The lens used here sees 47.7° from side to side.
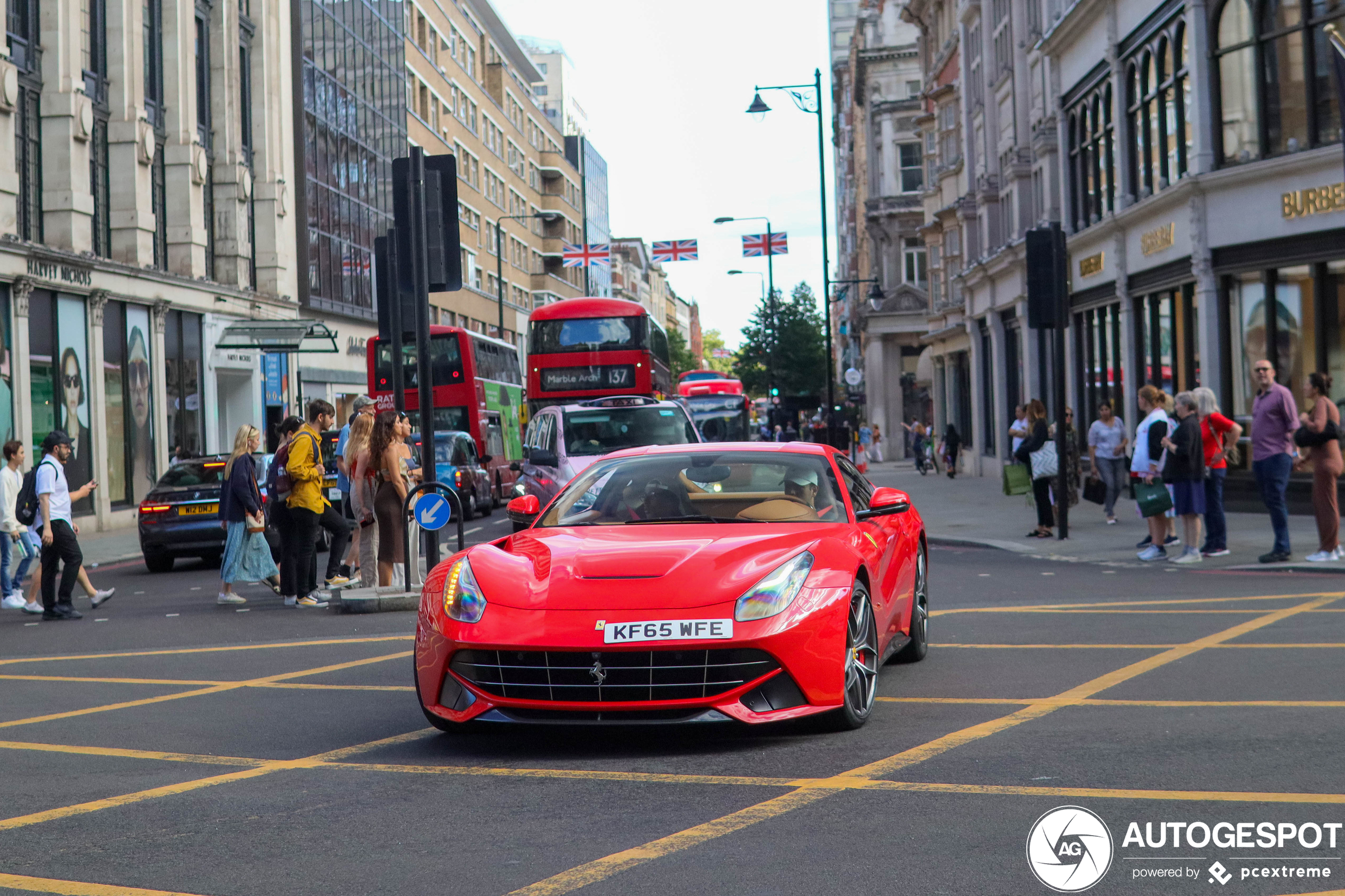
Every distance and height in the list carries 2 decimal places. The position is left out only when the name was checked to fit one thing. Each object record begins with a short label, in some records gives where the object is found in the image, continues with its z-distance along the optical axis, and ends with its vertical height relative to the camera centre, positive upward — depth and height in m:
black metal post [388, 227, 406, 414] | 14.91 +1.12
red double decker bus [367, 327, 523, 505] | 32.78 +1.48
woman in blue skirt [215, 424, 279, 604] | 14.12 -0.57
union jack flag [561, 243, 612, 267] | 65.75 +8.43
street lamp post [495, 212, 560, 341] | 63.12 +8.83
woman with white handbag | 18.91 -0.41
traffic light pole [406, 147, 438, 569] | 12.59 +1.40
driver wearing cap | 7.53 -0.22
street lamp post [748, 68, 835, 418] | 37.19 +7.30
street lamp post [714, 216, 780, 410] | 55.21 +5.93
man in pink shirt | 14.13 -0.21
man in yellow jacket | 13.52 -0.35
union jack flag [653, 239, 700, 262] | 58.28 +7.48
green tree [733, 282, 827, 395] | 76.00 +4.59
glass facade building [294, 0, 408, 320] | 48.59 +11.14
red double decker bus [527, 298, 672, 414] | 32.56 +1.98
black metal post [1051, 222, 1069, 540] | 17.59 +0.81
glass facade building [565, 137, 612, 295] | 105.25 +18.29
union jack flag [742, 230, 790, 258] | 54.84 +7.14
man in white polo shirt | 13.76 -0.54
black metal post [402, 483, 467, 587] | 12.45 -0.48
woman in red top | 15.17 -0.42
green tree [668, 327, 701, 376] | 158.50 +9.83
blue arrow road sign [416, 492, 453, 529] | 12.40 -0.47
